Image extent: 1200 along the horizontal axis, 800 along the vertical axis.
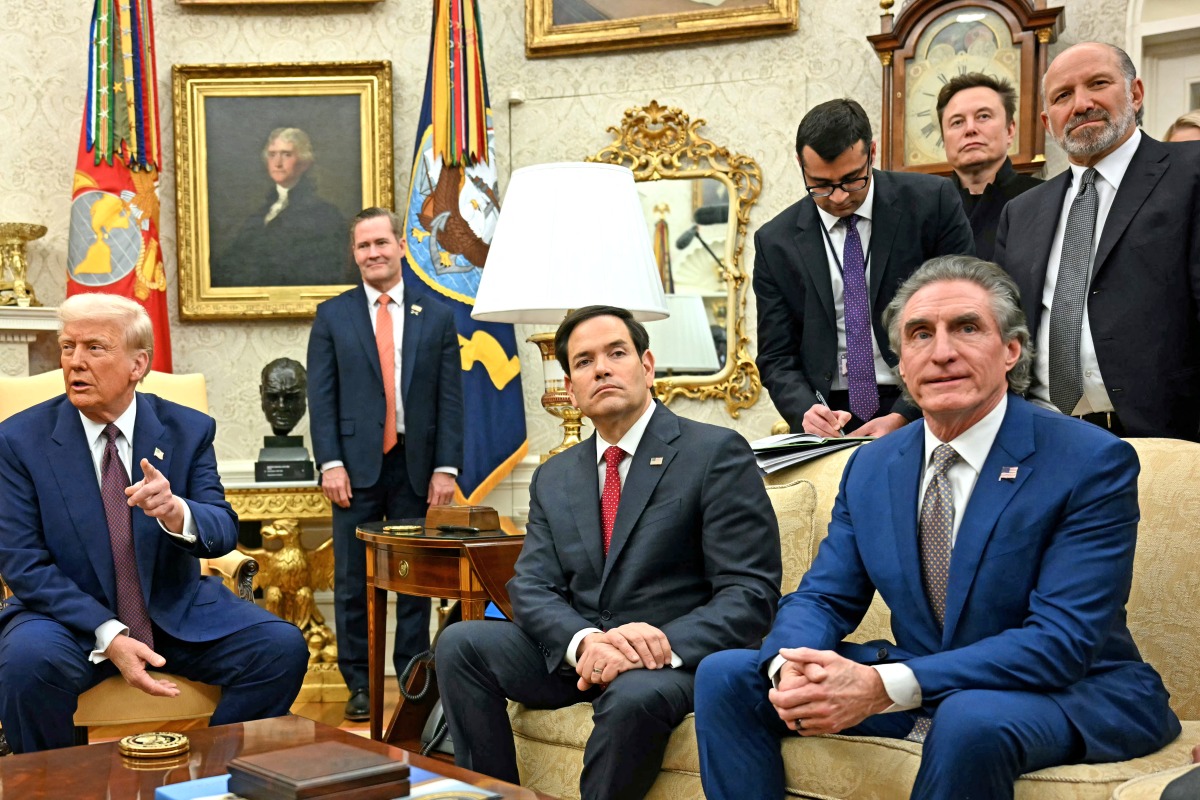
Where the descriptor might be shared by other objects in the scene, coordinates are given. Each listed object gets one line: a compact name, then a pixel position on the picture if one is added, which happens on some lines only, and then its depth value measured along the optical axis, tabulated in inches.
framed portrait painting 229.8
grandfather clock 187.5
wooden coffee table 85.0
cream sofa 88.4
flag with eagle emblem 213.8
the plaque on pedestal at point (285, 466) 209.6
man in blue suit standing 184.9
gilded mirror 217.9
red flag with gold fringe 211.9
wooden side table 141.3
